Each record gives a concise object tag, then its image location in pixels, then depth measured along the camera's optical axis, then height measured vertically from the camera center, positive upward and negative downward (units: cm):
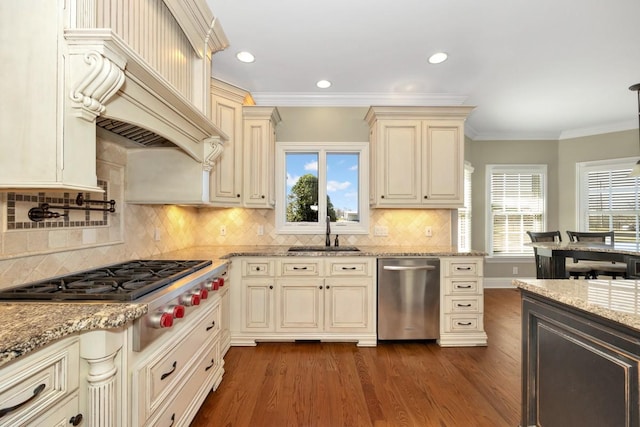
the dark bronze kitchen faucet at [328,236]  326 -24
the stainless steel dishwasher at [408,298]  279 -81
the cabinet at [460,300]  282 -83
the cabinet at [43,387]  75 -50
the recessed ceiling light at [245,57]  261 +148
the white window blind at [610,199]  456 +28
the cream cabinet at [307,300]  281 -83
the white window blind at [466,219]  484 -5
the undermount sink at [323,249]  308 -36
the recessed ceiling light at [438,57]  259 +147
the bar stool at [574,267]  360 -65
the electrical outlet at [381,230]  342 -17
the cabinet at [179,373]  118 -81
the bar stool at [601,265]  352 -64
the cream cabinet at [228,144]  284 +75
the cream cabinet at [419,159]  311 +62
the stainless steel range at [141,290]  114 -33
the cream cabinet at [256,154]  306 +66
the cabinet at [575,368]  98 -61
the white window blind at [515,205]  511 +20
